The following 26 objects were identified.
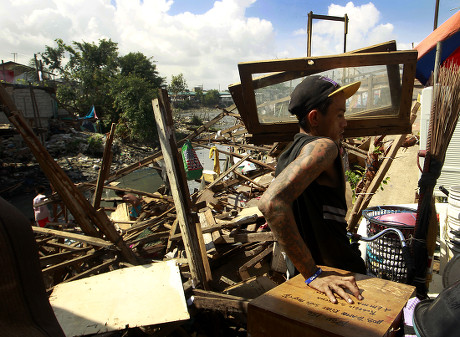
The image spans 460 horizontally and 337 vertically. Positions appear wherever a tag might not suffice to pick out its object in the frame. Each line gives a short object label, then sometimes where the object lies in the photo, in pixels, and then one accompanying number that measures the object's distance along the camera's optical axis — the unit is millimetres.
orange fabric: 4082
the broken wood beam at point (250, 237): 3668
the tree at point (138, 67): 44809
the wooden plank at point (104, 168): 3746
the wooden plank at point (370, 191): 3830
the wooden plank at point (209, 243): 3967
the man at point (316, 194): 1467
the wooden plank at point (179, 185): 2938
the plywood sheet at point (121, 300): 2186
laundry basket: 2266
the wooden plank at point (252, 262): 3520
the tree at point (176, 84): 59594
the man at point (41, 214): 8383
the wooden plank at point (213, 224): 4063
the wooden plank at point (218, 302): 2314
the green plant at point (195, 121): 47328
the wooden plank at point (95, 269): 3166
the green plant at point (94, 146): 29303
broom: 2074
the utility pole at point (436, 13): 10391
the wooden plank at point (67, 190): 3031
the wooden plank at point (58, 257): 3529
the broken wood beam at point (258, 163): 6930
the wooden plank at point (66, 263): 3352
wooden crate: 1161
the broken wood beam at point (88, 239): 3225
